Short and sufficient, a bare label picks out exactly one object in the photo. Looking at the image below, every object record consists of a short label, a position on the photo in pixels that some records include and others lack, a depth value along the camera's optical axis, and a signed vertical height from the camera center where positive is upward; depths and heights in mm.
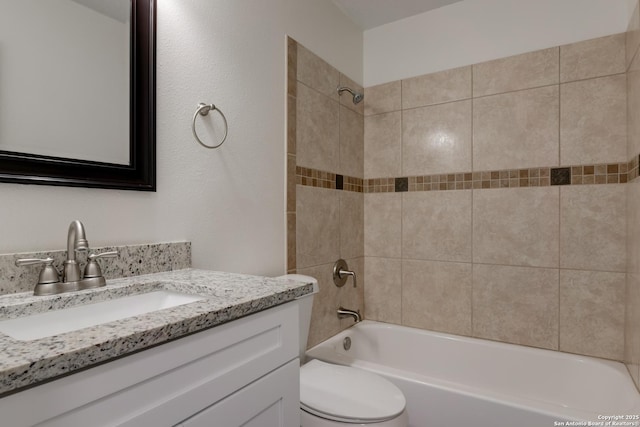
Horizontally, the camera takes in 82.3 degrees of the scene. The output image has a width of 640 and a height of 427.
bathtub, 1498 -824
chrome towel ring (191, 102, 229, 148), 1371 +389
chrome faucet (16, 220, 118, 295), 905 -151
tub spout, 2204 -607
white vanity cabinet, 556 -324
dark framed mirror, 1066 +270
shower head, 2229 +743
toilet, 1321 -723
